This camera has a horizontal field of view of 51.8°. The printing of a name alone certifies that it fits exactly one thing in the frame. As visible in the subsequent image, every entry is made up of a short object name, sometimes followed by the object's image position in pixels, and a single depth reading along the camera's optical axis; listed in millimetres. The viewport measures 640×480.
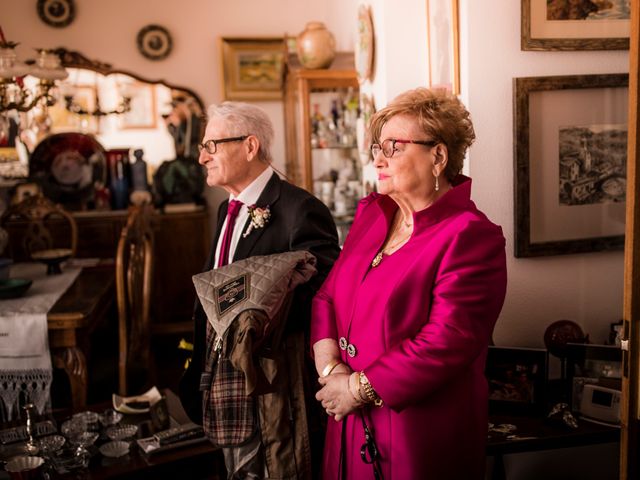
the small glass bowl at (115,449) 1948
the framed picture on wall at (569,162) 2006
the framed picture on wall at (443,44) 2014
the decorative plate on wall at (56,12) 4680
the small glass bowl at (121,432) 2029
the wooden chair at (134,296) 2764
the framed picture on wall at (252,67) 4879
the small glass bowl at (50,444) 1900
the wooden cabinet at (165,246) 4570
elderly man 1904
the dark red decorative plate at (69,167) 4836
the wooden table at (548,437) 1823
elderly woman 1365
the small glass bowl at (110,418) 2146
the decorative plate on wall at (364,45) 2668
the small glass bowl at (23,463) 1759
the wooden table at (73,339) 2639
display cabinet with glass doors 3643
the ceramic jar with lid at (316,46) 3564
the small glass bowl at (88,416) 2149
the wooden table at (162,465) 1854
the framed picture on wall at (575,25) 1964
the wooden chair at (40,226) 3691
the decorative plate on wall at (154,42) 4793
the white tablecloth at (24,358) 2576
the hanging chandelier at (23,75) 2734
